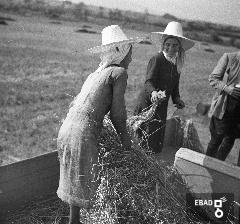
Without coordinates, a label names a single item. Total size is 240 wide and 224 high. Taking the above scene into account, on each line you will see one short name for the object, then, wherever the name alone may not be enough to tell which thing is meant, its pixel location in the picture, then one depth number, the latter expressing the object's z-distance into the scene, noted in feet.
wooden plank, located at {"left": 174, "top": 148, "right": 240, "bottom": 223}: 10.19
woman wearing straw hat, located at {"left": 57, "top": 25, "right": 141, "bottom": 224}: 8.50
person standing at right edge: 13.07
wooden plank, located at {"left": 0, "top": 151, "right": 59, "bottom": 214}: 9.94
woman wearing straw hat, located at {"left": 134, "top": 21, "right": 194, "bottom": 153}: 12.14
